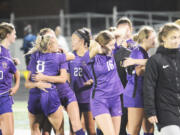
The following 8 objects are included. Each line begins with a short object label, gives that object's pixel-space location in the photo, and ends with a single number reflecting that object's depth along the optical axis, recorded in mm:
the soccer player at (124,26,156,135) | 12820
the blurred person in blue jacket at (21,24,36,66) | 32925
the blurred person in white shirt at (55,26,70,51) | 33687
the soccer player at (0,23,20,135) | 13187
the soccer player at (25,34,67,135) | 13195
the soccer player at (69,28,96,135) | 14711
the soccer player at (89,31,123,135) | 12930
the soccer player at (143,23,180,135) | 10677
